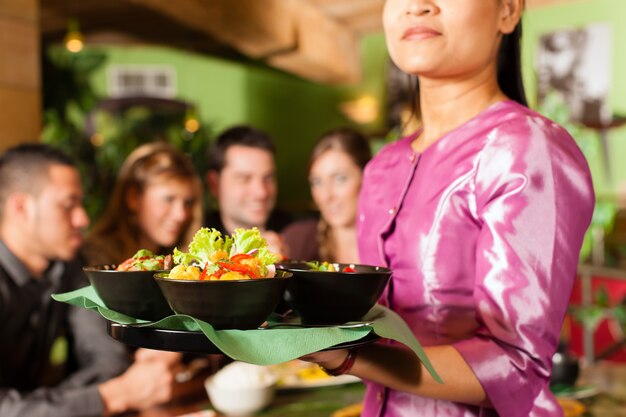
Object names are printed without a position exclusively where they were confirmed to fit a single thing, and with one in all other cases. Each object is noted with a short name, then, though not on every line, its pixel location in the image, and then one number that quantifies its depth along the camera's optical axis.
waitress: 0.88
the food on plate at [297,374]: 1.98
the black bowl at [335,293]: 0.83
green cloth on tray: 0.74
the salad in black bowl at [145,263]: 0.92
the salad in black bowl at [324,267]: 0.92
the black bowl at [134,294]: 0.85
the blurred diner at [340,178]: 3.00
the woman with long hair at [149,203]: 3.16
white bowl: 1.72
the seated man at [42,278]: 2.43
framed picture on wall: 7.71
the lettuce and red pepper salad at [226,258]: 0.80
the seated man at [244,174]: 3.36
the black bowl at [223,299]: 0.75
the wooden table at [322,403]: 1.77
